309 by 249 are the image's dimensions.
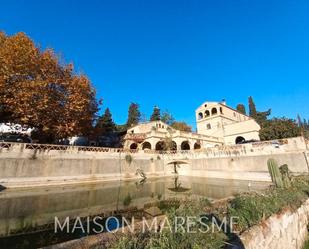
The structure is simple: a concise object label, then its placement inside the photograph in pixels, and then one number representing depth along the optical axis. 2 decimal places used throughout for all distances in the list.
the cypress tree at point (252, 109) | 48.91
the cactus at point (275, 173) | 9.22
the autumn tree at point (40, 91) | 17.08
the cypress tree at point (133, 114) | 51.62
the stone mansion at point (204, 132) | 31.72
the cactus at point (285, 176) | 8.93
